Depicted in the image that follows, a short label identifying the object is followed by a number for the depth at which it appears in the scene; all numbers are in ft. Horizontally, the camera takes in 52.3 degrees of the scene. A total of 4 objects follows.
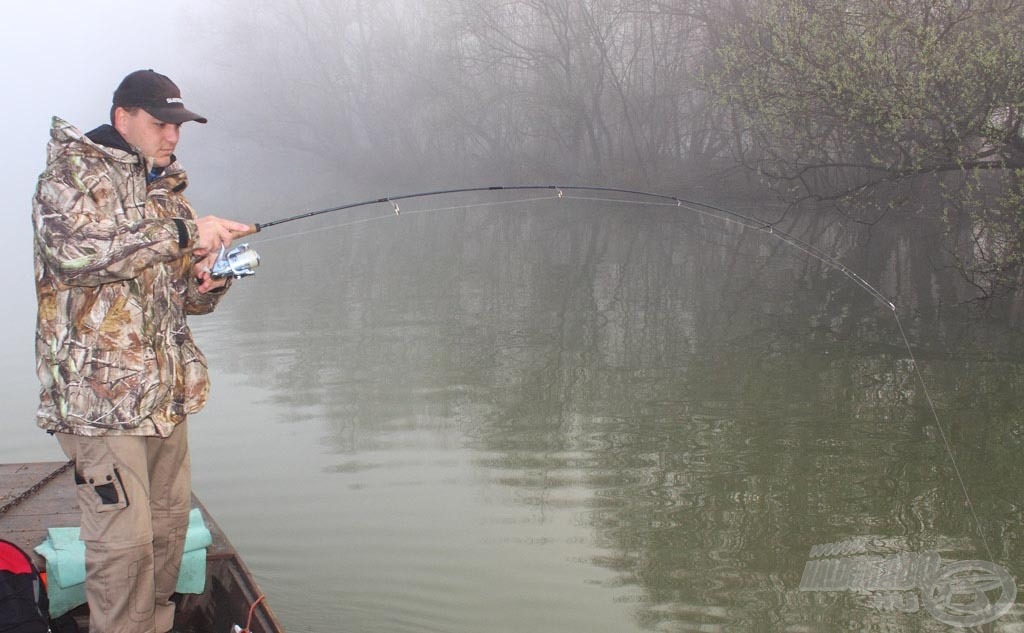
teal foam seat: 10.78
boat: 10.87
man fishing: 9.12
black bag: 9.27
